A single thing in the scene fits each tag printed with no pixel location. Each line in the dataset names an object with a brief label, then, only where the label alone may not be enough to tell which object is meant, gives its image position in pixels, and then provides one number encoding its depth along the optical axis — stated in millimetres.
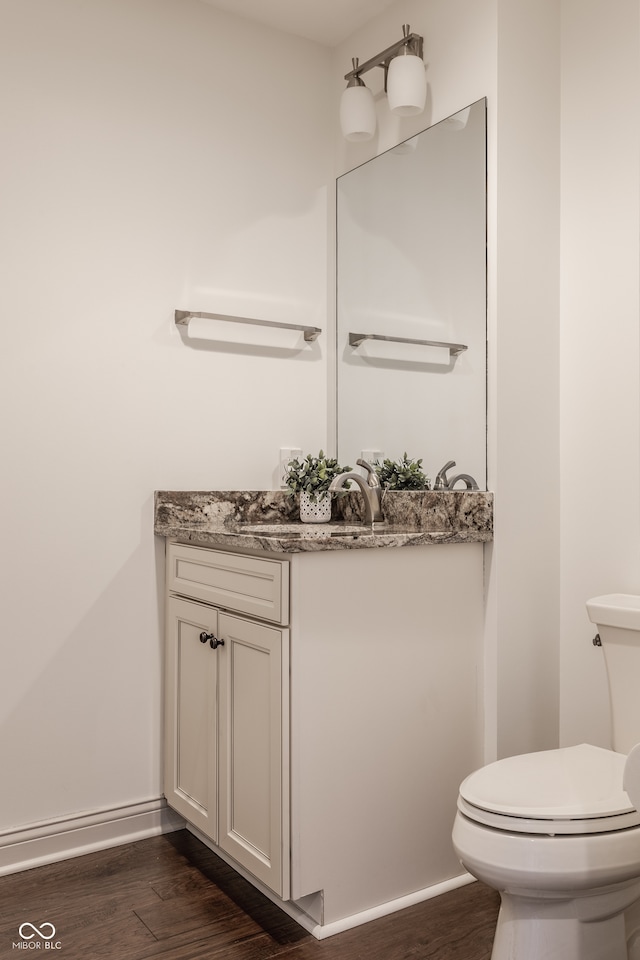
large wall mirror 2049
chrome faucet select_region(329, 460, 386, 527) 2121
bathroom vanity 1675
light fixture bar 2139
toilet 1315
